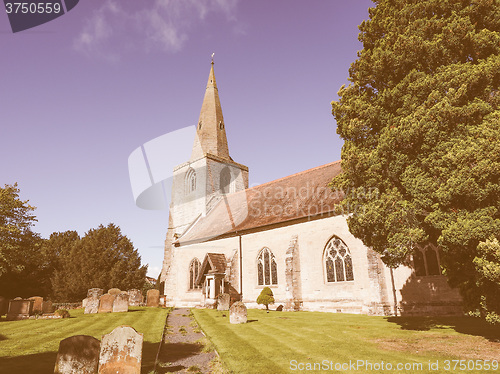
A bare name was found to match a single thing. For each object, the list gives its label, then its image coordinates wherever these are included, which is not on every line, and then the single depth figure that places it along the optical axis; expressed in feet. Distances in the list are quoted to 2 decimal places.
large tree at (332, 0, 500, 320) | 30.04
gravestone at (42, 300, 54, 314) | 74.61
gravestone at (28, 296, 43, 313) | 70.85
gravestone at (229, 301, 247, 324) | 49.24
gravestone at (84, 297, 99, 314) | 69.10
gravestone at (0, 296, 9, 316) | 65.51
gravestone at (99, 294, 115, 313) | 69.15
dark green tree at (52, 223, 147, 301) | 109.50
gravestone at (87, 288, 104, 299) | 70.59
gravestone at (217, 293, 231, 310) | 73.46
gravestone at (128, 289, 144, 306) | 99.05
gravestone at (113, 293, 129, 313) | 69.31
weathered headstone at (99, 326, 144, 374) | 21.70
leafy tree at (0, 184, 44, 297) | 91.91
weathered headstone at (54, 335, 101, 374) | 20.74
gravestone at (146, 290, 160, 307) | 89.40
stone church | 55.67
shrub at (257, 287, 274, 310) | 71.25
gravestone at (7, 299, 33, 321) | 60.18
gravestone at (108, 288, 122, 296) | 81.61
